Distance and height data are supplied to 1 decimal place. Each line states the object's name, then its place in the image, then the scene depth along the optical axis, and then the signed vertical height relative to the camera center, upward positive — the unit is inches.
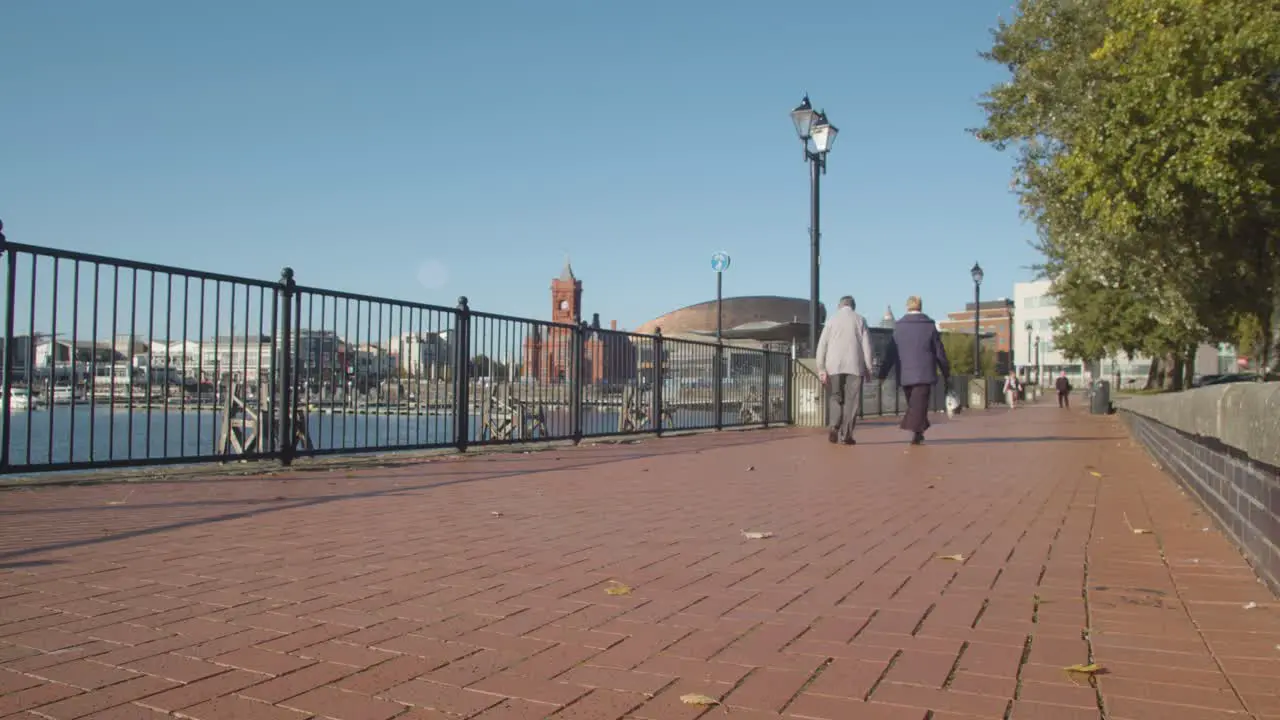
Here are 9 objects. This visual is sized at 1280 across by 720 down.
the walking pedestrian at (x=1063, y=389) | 1481.7 -0.5
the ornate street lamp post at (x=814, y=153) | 646.5 +156.3
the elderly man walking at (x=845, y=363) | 468.8 +11.4
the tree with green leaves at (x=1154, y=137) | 565.0 +152.3
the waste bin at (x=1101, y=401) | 1184.2 -14.5
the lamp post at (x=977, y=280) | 1512.1 +165.1
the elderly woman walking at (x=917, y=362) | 468.1 +12.2
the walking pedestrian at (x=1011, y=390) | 1465.3 -2.5
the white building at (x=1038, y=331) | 4640.8 +281.8
